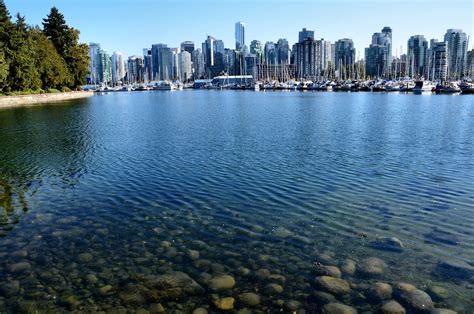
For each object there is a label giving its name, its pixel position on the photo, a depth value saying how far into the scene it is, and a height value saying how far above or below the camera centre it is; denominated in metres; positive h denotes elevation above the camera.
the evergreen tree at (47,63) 101.84 +7.87
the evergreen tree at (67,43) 127.44 +15.97
